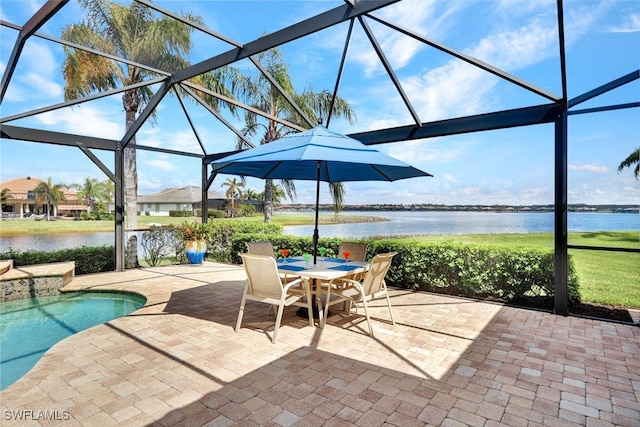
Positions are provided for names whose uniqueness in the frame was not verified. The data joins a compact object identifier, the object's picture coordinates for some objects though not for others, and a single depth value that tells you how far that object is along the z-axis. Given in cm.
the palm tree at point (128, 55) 658
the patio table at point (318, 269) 397
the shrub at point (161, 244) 915
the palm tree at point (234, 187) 3384
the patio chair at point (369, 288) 399
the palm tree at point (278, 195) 1778
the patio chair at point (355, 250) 537
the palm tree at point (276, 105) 1250
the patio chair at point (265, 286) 372
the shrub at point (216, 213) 1283
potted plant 883
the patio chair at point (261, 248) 536
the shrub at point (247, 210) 1564
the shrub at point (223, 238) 940
